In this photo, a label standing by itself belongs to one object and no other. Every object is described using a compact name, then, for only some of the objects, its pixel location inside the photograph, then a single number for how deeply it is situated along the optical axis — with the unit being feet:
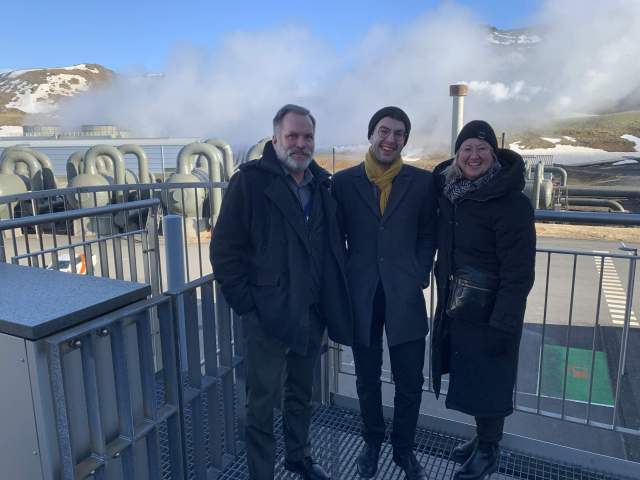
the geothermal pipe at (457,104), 53.36
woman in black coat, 7.20
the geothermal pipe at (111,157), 49.26
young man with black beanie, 7.94
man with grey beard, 7.07
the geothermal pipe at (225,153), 55.01
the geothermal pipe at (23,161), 52.75
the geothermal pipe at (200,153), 47.70
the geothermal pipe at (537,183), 52.54
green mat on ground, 16.39
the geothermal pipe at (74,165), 56.59
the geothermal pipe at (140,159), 53.78
